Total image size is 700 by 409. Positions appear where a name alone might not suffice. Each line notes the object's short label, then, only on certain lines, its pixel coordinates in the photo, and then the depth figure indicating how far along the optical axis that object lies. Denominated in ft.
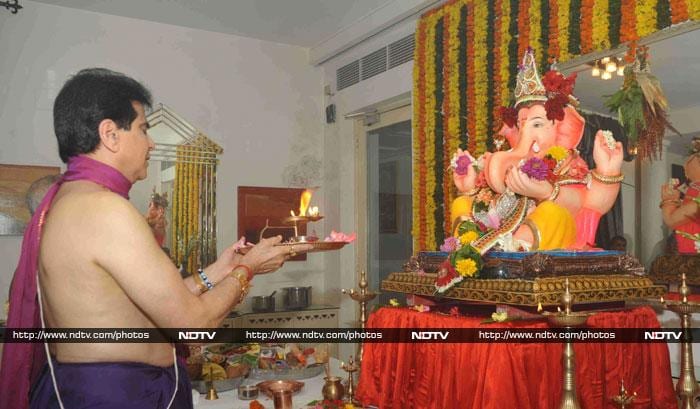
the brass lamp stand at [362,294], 11.28
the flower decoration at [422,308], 11.18
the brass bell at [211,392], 9.84
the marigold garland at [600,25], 12.00
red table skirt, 8.81
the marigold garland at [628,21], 11.46
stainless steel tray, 10.76
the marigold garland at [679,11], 10.54
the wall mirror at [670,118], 10.61
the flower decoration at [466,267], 9.84
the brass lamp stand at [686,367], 8.71
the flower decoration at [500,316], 9.30
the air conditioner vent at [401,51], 18.39
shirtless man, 5.37
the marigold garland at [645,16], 11.13
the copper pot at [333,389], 10.00
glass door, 19.63
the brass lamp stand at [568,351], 7.61
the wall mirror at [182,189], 19.57
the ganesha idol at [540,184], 10.16
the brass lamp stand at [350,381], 11.03
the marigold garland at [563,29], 12.84
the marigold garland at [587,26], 12.34
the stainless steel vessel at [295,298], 21.07
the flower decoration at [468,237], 10.40
